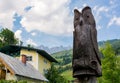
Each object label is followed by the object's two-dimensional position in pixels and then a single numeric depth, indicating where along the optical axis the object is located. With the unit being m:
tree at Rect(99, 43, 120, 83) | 13.50
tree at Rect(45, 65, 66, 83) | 23.42
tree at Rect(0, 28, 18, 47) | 31.85
